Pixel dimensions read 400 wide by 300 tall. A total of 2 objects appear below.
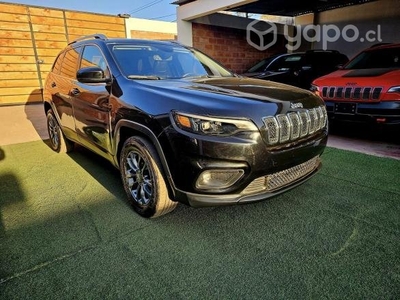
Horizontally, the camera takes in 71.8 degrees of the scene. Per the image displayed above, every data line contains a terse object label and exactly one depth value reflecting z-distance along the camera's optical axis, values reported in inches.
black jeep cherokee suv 73.3
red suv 158.7
